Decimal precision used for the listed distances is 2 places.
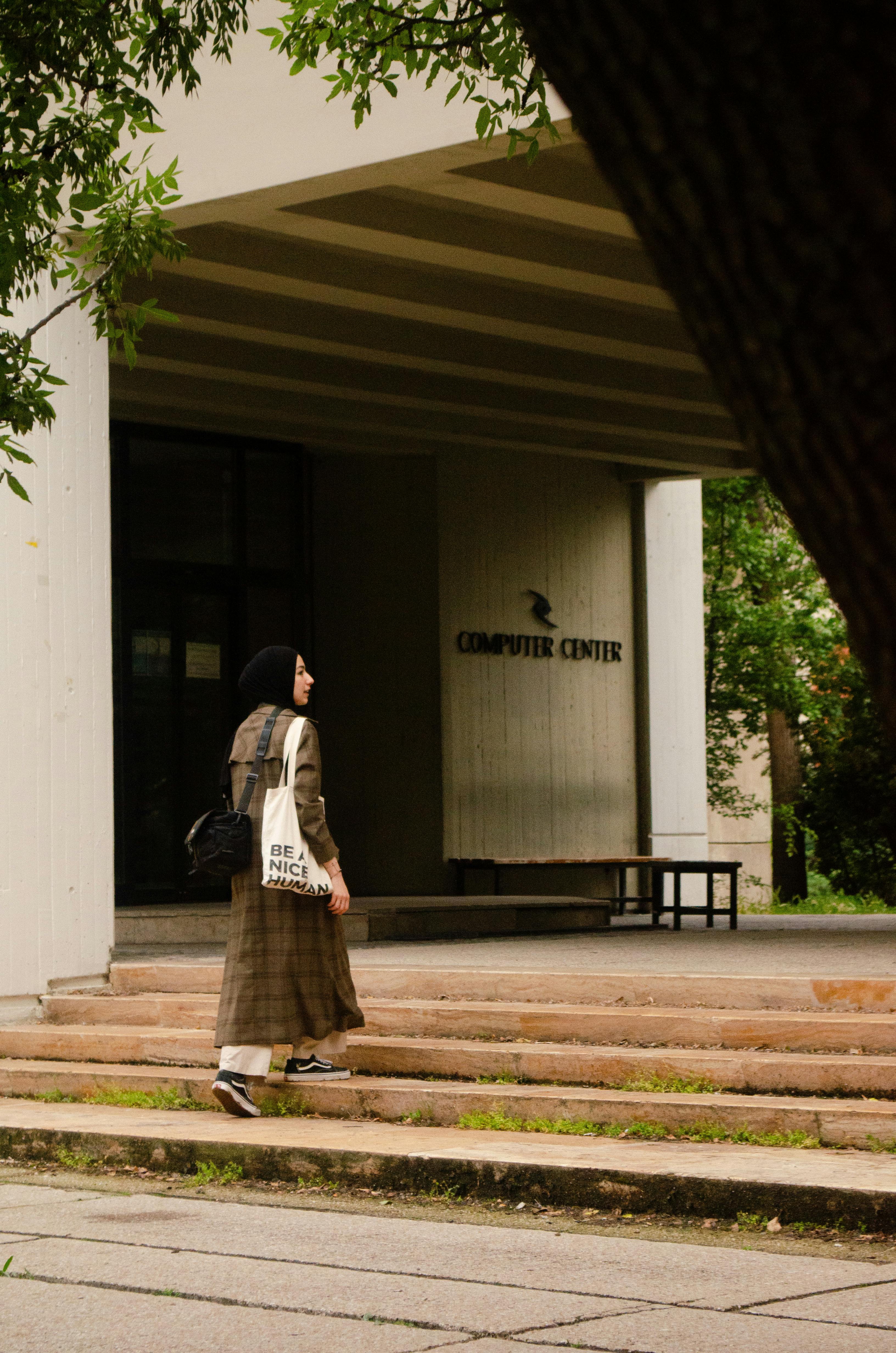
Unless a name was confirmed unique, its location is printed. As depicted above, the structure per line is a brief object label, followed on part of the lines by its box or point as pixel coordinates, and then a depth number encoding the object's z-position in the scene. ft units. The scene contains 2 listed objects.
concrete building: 34.14
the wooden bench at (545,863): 54.90
